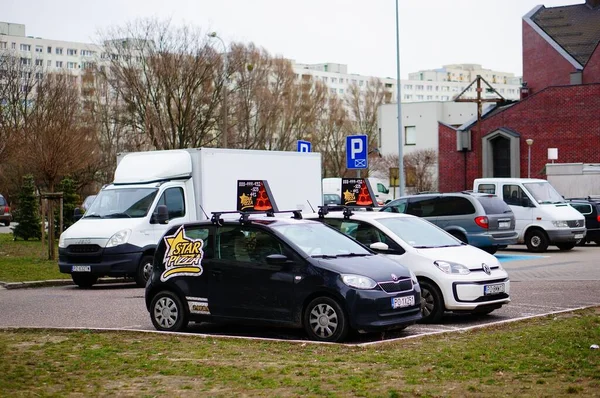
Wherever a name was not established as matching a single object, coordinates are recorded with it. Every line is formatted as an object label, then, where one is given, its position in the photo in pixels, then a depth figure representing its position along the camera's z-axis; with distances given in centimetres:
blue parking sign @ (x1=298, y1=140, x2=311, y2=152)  2617
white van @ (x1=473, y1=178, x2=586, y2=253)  2934
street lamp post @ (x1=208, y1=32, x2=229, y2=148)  3988
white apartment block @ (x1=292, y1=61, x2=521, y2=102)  16925
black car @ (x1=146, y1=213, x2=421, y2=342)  1169
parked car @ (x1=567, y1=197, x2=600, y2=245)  3259
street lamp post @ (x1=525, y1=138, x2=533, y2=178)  5428
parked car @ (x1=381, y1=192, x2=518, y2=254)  2447
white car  1355
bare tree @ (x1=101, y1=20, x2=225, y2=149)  4553
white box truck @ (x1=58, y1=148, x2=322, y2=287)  2033
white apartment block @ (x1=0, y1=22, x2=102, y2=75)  13000
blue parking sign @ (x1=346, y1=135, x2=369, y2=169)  2434
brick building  6062
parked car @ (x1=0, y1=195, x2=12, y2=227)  5450
